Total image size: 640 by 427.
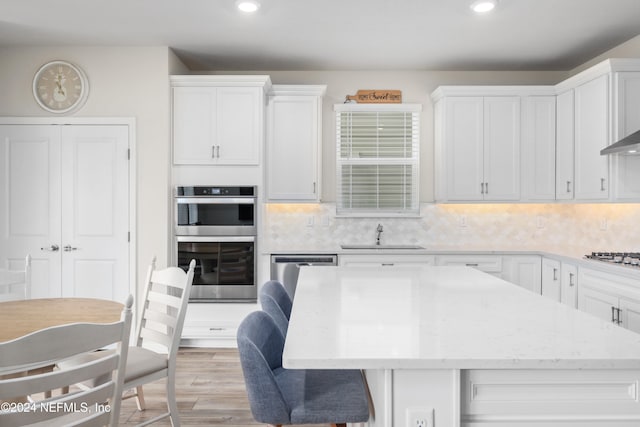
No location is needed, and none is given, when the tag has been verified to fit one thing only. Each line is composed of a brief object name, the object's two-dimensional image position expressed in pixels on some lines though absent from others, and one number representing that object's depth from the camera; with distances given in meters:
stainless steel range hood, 3.10
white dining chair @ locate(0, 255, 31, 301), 2.82
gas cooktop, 3.20
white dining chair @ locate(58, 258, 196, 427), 2.28
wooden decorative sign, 4.78
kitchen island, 1.17
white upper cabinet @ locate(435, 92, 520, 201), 4.44
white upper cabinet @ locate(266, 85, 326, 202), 4.48
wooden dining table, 1.92
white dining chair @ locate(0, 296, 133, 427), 1.23
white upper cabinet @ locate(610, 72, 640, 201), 3.58
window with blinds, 4.64
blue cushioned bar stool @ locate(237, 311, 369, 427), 1.43
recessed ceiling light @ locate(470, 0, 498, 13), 3.16
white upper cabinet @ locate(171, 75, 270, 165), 4.22
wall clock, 4.14
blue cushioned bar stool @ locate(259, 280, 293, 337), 2.06
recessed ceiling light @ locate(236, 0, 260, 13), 3.19
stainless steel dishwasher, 4.19
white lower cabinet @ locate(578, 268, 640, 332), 3.02
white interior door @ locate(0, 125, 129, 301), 4.14
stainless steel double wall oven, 4.15
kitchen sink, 4.57
